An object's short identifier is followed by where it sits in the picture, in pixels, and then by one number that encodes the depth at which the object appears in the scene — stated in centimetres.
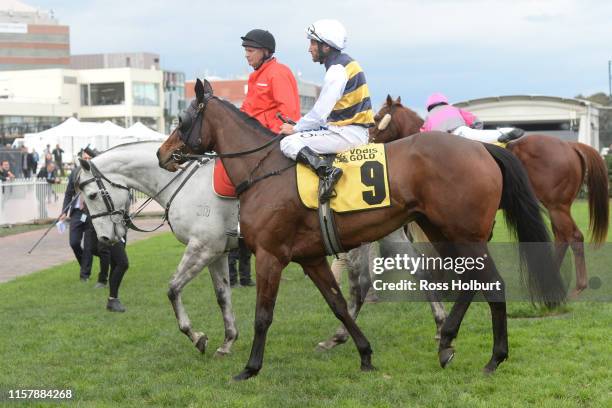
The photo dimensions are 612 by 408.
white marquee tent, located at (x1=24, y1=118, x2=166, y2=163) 3219
